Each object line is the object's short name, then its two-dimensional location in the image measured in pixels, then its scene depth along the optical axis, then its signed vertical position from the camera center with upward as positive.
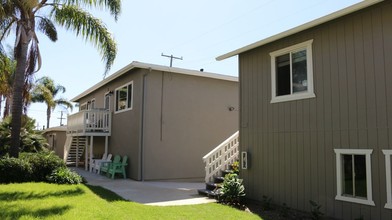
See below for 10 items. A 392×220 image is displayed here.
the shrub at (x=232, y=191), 8.84 -1.26
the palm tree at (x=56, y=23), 12.06 +4.10
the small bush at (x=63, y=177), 11.64 -1.23
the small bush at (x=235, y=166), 10.70 -0.75
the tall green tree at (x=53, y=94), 32.75 +4.91
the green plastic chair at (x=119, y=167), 14.34 -1.06
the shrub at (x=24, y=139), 16.39 +0.07
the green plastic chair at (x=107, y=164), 14.96 -1.01
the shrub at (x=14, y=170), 11.21 -0.99
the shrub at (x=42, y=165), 11.89 -0.85
